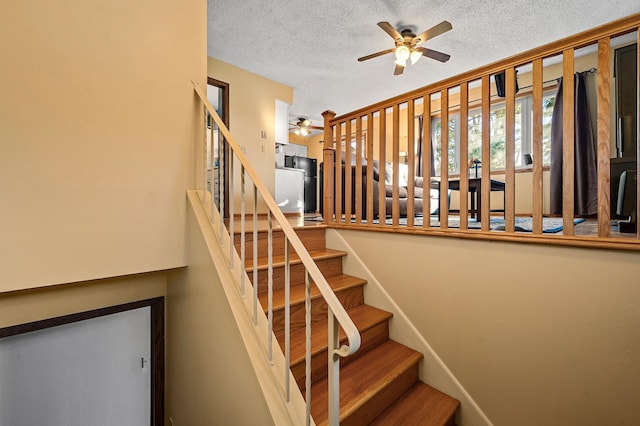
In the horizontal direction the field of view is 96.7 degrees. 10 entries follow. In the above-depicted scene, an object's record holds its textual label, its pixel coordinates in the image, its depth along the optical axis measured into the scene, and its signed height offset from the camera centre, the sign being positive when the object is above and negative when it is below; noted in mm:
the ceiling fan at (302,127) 6539 +2106
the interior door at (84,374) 2445 -1430
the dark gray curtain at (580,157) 3447 +720
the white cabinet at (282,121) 4820 +1626
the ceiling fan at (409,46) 2818 +1805
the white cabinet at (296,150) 7920 +1883
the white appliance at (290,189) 4871 +464
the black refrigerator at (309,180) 6982 +922
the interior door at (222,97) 3971 +1705
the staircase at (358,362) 1463 -899
